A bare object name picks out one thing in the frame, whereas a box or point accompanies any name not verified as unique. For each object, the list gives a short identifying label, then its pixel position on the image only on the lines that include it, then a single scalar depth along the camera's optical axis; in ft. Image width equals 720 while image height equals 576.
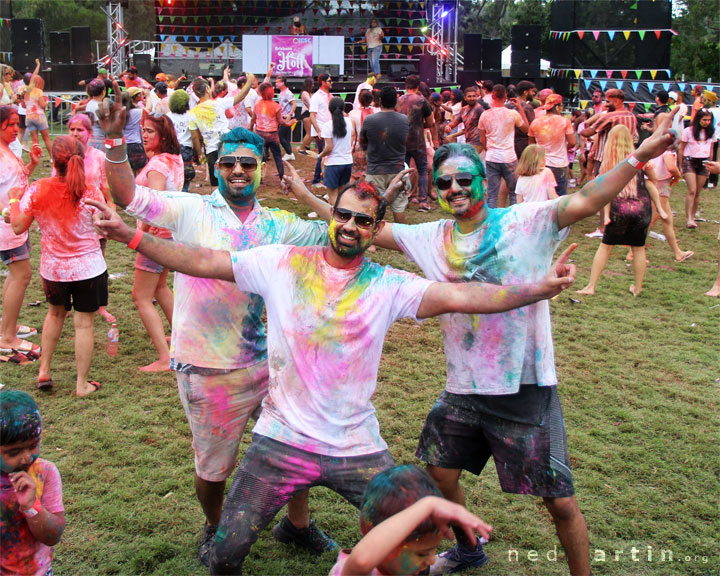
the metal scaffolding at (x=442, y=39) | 82.58
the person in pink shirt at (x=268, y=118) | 40.86
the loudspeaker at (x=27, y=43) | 78.84
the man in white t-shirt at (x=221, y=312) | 11.30
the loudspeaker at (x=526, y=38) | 82.28
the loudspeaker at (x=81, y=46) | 78.43
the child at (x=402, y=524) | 6.77
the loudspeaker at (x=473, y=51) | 80.12
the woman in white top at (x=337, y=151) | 33.78
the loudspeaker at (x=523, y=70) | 83.92
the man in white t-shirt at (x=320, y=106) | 41.34
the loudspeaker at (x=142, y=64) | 74.95
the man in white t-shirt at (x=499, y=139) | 34.73
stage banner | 69.56
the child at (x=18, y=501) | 8.33
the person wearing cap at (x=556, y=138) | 34.96
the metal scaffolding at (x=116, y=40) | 80.69
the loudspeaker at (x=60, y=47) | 80.02
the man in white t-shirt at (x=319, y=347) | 9.37
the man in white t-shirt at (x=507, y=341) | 10.48
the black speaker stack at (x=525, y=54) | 82.84
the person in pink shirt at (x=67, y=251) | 17.52
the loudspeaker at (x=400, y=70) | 82.17
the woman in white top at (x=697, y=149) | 37.01
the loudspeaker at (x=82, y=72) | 77.70
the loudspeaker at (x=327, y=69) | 69.97
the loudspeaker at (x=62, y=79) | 77.82
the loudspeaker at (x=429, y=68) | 75.00
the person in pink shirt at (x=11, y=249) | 19.99
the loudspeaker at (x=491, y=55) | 81.41
